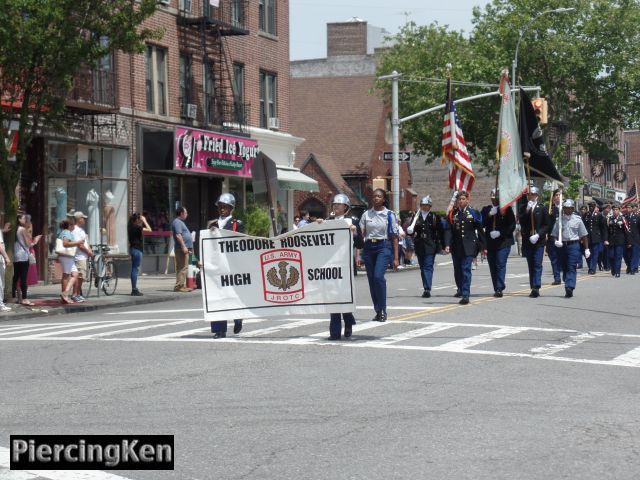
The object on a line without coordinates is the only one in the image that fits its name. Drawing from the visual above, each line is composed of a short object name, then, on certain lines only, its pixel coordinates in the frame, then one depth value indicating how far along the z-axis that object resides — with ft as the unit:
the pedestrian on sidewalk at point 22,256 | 71.97
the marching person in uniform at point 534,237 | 67.26
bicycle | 80.84
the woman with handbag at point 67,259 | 73.11
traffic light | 111.65
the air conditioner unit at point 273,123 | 134.10
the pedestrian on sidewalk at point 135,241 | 84.23
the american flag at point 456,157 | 80.07
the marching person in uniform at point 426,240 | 68.54
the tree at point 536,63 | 190.19
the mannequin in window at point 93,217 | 101.24
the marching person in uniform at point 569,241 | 68.54
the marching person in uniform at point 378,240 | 48.98
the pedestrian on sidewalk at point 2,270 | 67.21
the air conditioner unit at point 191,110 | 115.65
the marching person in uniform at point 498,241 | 66.85
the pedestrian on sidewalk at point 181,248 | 85.71
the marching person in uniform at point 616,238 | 96.50
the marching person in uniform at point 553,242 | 76.55
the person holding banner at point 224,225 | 47.21
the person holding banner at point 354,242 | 45.39
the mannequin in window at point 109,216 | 103.71
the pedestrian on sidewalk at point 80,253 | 74.64
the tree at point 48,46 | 68.18
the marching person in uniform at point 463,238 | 63.82
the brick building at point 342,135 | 193.06
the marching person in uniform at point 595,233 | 99.52
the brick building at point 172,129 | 96.78
